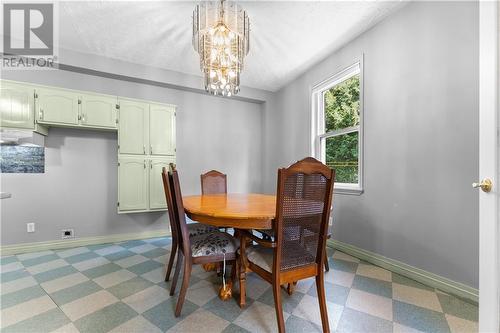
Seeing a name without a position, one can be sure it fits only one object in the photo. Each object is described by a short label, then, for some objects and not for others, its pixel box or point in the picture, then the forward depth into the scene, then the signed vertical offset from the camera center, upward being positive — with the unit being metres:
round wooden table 1.42 -0.33
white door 0.97 -0.02
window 2.79 +0.57
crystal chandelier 2.03 +1.21
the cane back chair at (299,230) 1.28 -0.39
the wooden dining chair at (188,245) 1.56 -0.60
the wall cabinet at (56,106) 2.68 +0.75
